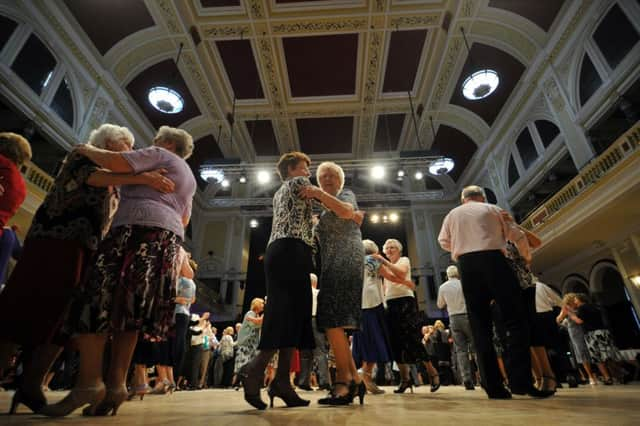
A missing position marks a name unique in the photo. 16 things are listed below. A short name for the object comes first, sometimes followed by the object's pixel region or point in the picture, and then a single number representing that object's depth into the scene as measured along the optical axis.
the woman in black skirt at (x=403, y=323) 3.20
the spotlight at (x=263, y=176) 9.04
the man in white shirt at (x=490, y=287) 1.89
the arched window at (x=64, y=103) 7.41
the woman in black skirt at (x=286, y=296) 1.58
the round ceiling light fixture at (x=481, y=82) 8.34
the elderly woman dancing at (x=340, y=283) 1.70
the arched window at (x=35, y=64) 6.55
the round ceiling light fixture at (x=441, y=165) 8.59
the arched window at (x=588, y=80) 7.52
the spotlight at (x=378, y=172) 9.13
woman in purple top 1.24
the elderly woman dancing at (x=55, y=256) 1.41
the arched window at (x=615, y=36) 6.58
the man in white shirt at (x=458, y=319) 3.97
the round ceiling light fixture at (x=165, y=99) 8.48
